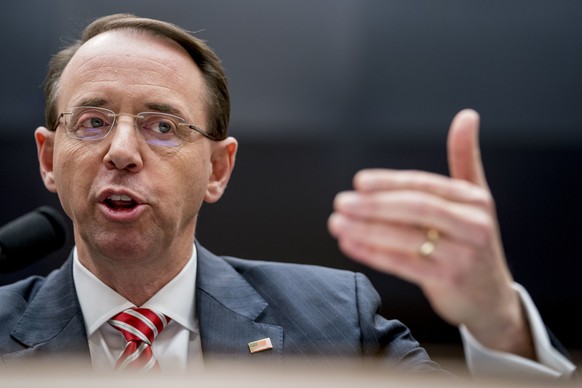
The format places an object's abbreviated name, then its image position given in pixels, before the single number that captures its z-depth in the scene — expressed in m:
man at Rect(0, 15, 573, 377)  1.50
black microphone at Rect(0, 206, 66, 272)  1.44
